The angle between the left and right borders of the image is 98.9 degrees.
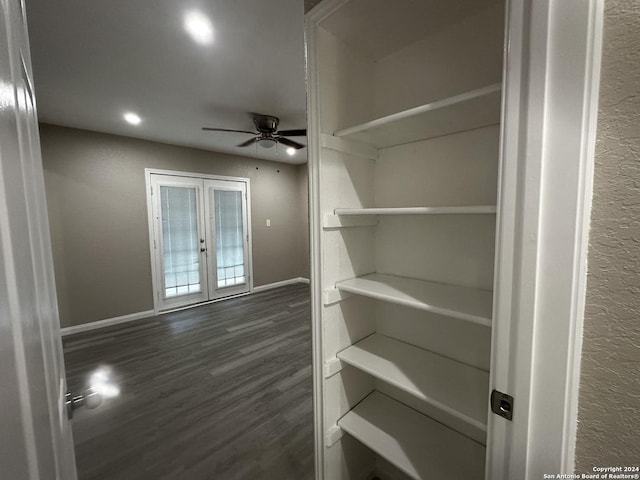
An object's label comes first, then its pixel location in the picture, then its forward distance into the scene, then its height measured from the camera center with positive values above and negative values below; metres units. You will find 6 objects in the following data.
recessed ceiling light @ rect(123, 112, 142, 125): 2.98 +1.20
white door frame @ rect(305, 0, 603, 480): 0.55 -0.02
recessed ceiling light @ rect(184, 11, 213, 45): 1.59 +1.20
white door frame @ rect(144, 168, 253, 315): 3.96 -0.05
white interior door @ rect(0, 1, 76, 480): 0.33 -0.11
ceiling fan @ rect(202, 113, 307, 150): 3.08 +1.05
